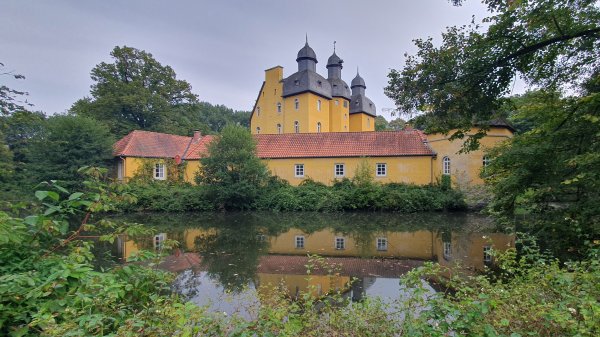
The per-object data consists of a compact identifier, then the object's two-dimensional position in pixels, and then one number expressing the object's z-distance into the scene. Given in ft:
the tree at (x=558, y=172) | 18.86
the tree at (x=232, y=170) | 66.74
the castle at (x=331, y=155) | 71.00
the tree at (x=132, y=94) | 103.19
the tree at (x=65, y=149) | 67.36
